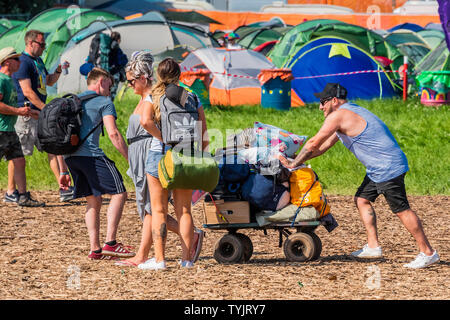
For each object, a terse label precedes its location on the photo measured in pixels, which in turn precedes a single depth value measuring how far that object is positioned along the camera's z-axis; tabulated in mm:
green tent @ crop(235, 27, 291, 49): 28266
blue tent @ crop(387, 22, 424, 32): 36000
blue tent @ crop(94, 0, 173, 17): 41438
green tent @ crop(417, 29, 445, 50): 32312
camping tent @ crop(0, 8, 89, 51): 26766
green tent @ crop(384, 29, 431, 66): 27750
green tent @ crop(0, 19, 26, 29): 31648
